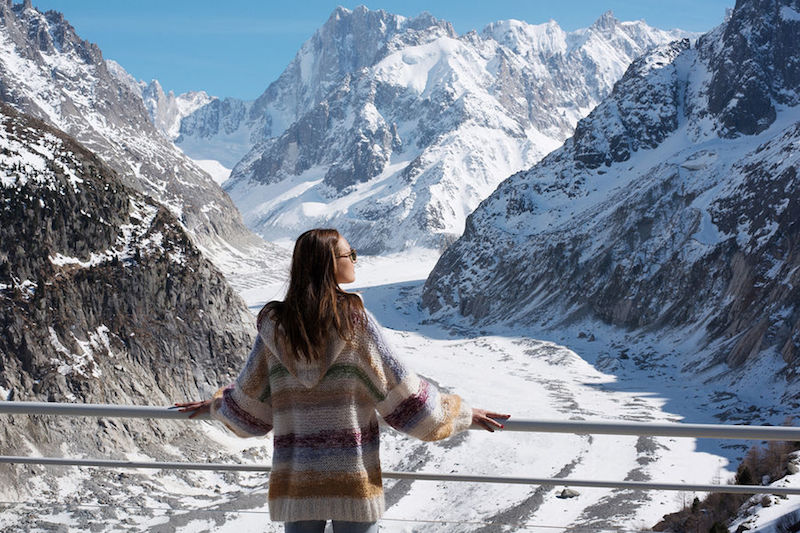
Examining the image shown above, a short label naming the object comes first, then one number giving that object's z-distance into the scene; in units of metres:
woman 5.86
